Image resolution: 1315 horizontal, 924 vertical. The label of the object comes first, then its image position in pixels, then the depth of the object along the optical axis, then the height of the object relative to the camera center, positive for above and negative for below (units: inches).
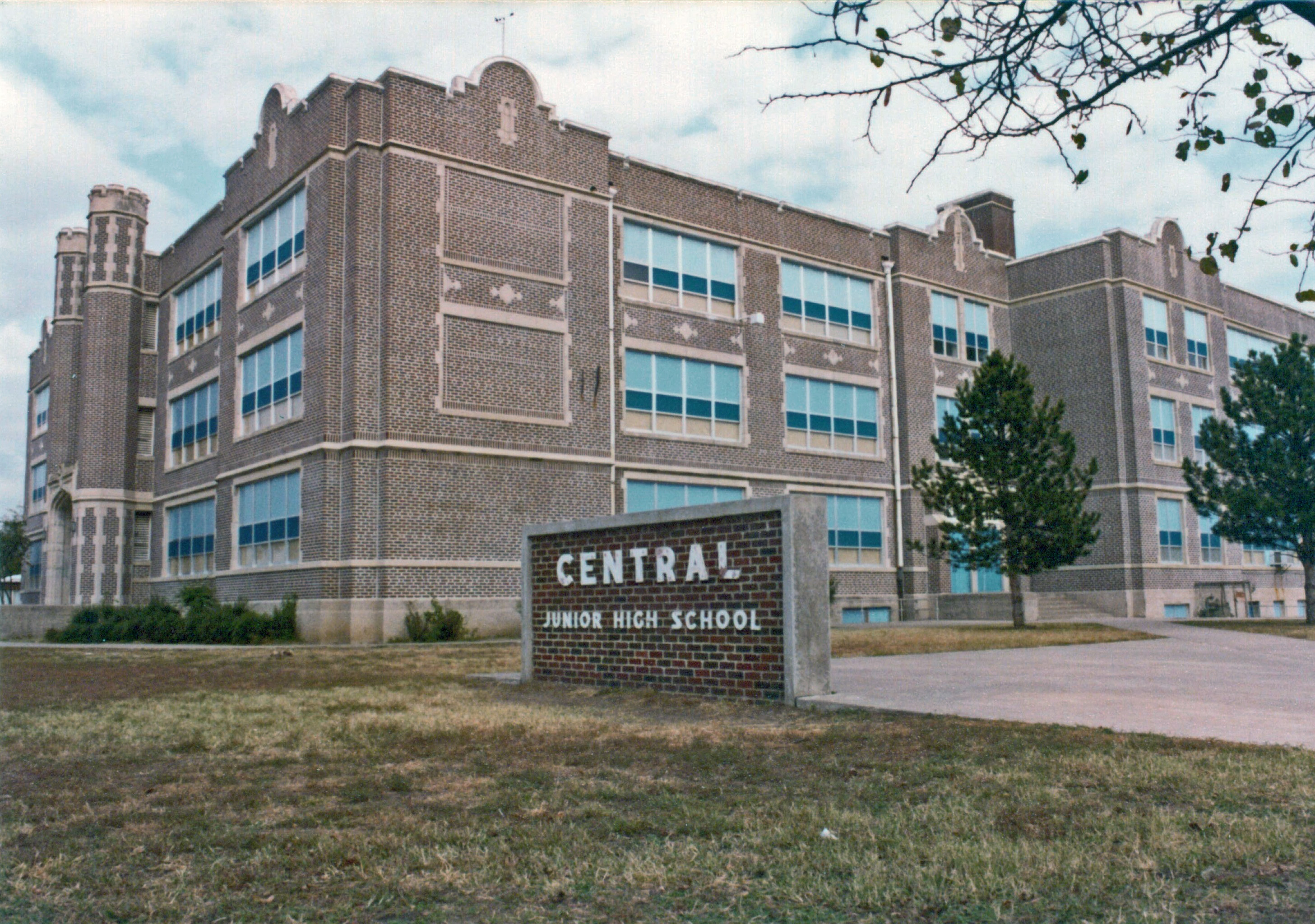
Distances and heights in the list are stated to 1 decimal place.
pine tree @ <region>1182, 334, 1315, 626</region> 1200.8 +137.6
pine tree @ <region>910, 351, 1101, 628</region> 1087.6 +106.0
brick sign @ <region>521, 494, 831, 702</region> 399.2 -2.5
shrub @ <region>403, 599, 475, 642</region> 970.7 -23.3
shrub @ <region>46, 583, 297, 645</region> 1011.9 -20.8
